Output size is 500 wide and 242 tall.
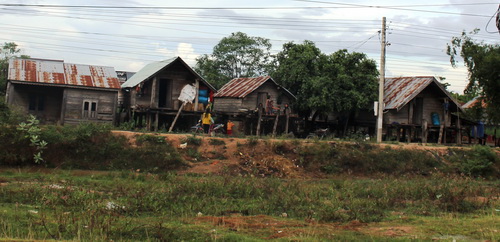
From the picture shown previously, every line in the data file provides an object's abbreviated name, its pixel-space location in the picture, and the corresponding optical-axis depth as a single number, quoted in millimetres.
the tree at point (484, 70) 25562
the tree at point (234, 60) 51344
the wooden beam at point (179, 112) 32312
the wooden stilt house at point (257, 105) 35438
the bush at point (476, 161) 25547
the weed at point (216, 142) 23708
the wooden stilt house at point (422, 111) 37375
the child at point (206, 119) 28156
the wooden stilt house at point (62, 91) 31656
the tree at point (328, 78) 36125
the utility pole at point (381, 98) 29016
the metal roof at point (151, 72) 33156
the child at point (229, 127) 31234
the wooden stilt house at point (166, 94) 33094
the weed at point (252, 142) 23984
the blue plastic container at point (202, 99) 34719
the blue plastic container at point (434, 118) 39338
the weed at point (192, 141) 23359
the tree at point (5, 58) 42781
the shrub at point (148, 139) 22656
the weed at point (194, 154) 22588
